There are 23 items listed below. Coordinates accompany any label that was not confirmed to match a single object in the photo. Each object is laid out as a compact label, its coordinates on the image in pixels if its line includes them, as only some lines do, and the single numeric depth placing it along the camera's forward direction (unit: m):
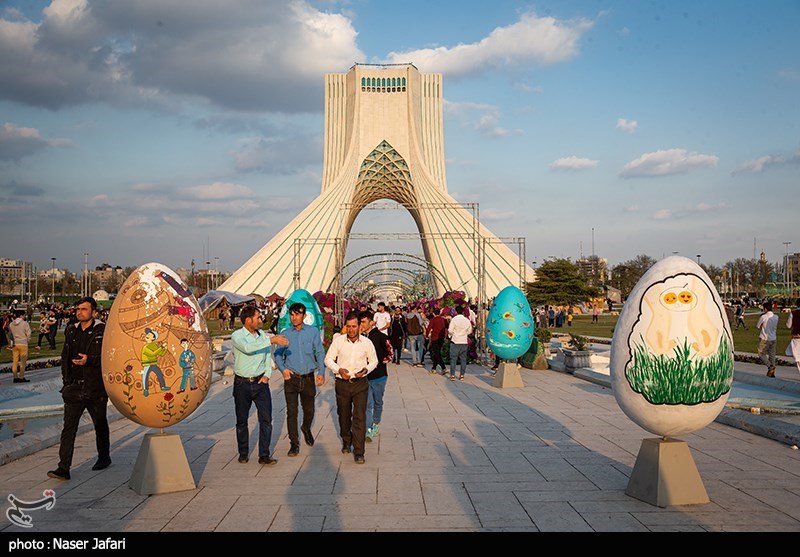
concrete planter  13.52
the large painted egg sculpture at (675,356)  4.95
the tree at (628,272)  76.00
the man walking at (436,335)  13.81
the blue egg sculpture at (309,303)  12.94
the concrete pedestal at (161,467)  5.29
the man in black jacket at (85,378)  6.02
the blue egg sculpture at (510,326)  12.00
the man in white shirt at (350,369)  6.75
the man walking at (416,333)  15.90
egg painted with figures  5.43
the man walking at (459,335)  12.35
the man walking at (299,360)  6.93
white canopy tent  31.93
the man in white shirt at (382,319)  13.79
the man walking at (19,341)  12.55
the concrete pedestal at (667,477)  4.86
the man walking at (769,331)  12.29
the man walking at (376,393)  7.50
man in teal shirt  6.34
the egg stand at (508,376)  11.55
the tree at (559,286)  47.19
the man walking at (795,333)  11.04
